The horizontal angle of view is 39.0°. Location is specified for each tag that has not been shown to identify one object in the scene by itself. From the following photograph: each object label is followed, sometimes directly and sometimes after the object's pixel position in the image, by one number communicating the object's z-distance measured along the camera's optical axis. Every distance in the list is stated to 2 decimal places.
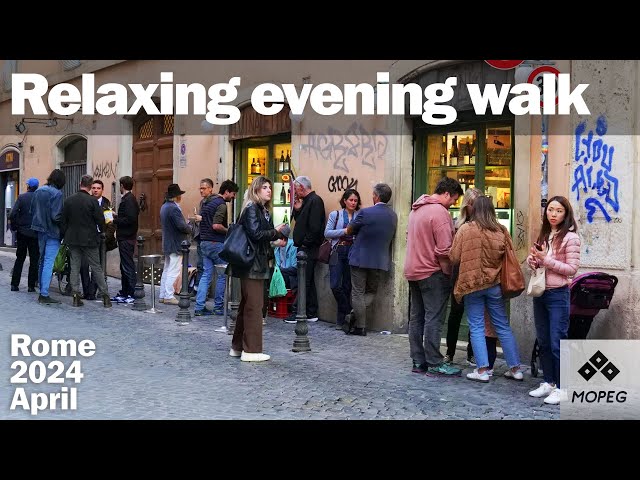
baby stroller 7.67
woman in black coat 8.76
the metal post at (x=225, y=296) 10.84
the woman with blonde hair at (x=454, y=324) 8.51
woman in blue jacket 11.23
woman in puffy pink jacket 7.32
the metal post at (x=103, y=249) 13.13
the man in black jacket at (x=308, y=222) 11.68
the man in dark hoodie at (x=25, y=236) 13.99
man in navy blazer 10.77
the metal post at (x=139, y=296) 12.59
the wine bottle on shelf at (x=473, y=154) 10.45
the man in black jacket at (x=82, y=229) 12.41
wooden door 16.44
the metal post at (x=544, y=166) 8.76
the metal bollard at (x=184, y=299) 11.53
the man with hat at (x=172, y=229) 12.70
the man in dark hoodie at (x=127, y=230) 13.26
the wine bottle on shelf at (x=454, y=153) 10.71
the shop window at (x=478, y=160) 10.05
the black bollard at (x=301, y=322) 9.55
